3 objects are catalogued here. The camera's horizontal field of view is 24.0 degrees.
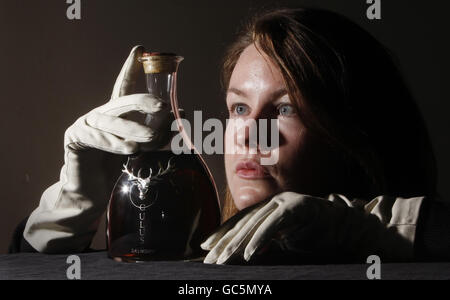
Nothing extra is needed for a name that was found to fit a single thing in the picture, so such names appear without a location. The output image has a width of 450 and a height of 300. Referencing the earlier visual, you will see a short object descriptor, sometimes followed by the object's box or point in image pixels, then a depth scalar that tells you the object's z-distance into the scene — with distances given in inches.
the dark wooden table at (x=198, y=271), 50.1
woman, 56.3
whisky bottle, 54.1
